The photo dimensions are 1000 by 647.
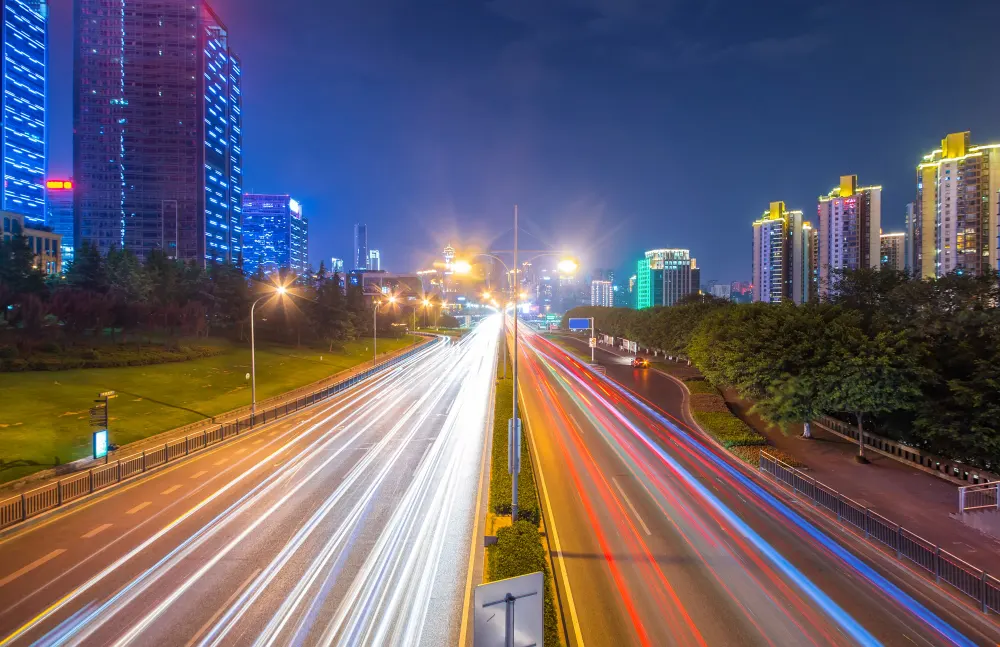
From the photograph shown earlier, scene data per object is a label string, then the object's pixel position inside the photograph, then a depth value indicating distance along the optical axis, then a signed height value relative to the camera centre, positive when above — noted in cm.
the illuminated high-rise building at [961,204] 11306 +2789
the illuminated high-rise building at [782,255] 18000 +2486
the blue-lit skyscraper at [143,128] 14312 +5492
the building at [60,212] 17312 +3736
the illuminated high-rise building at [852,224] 15475 +3086
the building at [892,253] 15475 +2484
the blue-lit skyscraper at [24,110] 14750 +6208
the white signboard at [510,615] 592 -344
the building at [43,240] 9584 +1511
